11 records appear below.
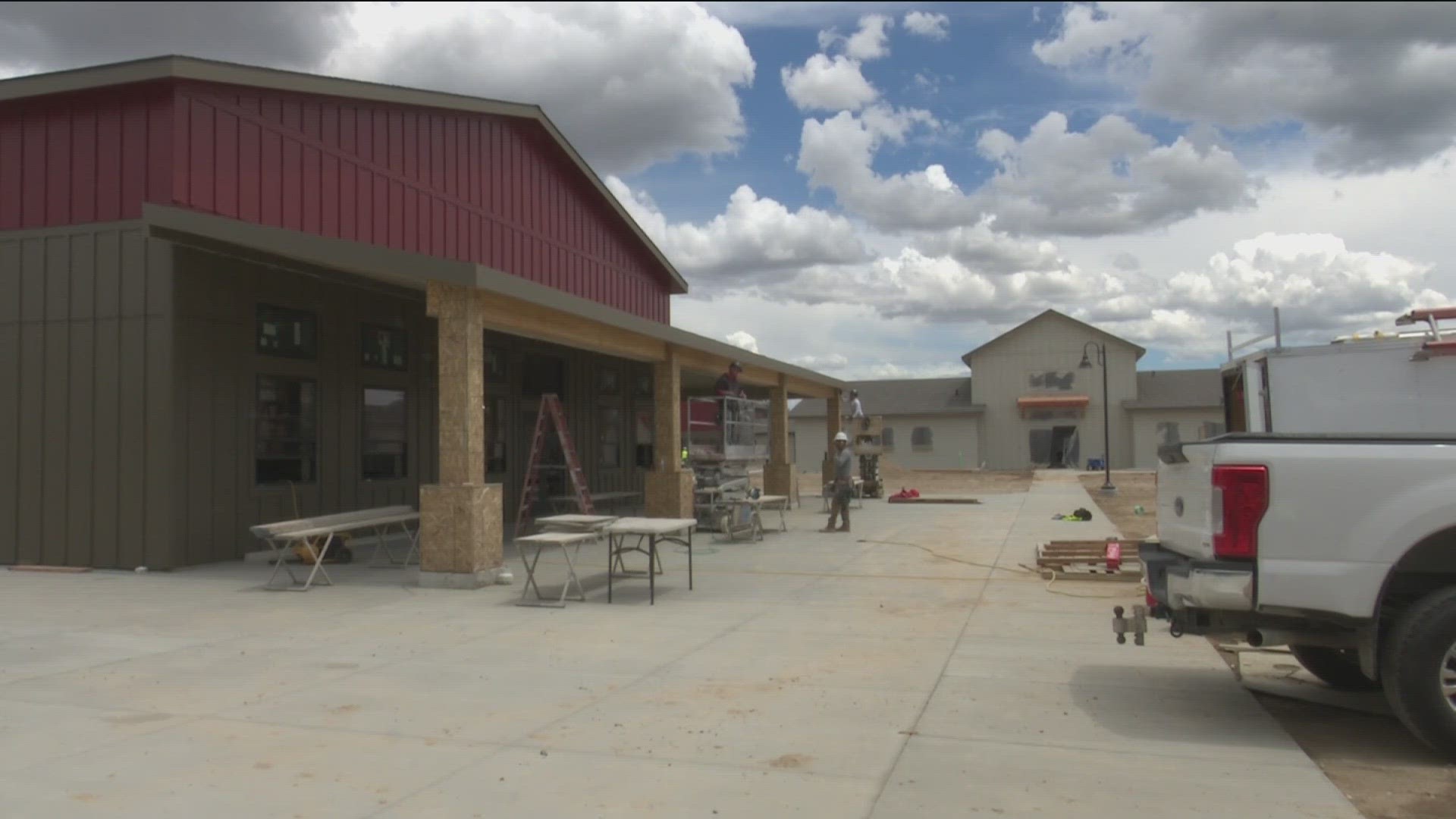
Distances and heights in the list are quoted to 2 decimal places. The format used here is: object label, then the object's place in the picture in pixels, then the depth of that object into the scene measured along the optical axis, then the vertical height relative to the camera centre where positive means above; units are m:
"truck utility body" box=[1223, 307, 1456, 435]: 6.50 +0.34
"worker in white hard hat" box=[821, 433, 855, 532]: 17.09 -0.60
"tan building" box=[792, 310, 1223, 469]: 47.75 +1.57
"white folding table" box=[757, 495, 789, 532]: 16.55 -0.90
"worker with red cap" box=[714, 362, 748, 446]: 18.30 +0.90
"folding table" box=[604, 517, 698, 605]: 9.78 -0.76
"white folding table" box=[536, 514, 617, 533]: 11.02 -0.77
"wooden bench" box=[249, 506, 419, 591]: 10.59 -0.78
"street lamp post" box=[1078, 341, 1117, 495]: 29.27 -1.14
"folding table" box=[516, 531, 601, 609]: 9.81 -0.88
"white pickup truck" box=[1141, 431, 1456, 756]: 5.02 -0.59
